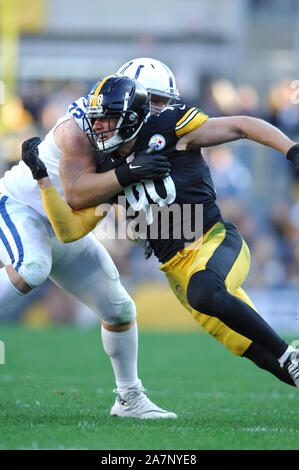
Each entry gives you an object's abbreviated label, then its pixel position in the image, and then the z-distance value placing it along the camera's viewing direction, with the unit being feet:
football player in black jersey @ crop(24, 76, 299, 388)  25.25
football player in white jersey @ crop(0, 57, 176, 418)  26.96
